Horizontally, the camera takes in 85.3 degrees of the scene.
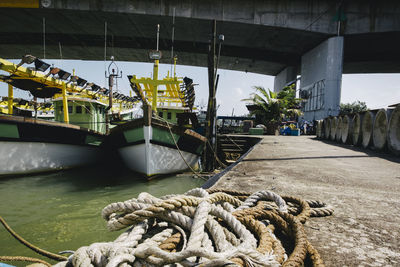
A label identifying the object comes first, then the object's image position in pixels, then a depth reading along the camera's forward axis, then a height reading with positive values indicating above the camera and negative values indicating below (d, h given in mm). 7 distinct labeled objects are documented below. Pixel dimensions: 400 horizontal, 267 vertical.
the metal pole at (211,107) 7109 +456
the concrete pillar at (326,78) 13852 +3181
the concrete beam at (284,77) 20969 +4798
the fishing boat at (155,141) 5930 -687
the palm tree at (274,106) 14523 +1205
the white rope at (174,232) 799 -526
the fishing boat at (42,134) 5793 -588
